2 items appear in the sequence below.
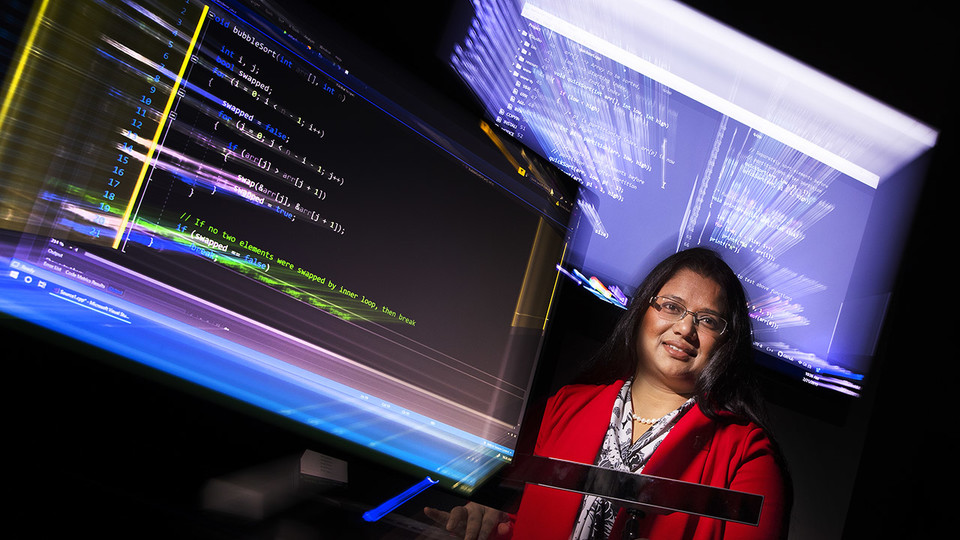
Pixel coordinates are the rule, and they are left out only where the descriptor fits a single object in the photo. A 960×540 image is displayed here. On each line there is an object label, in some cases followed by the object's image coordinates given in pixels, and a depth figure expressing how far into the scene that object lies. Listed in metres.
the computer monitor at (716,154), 1.30
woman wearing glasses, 1.24
